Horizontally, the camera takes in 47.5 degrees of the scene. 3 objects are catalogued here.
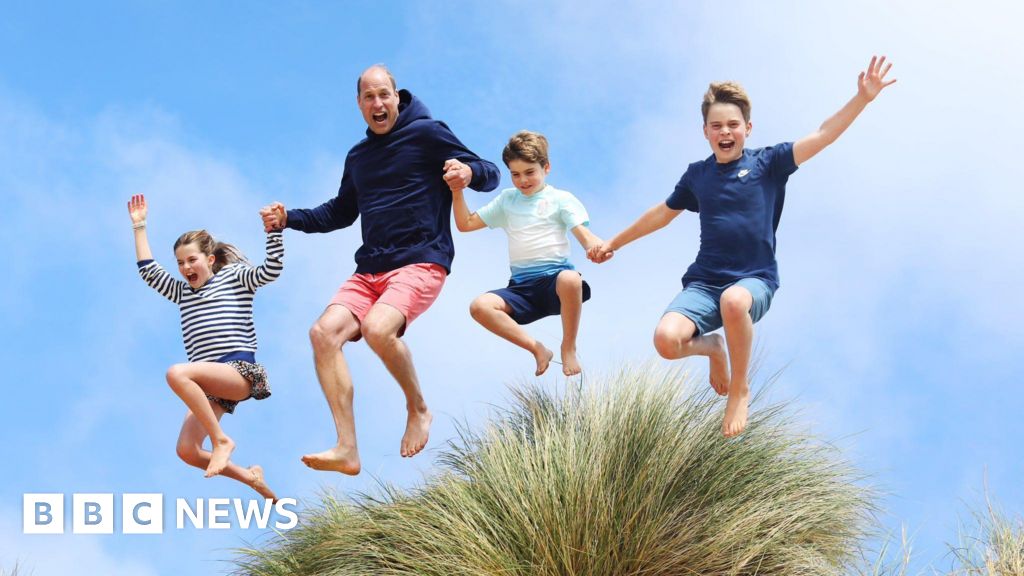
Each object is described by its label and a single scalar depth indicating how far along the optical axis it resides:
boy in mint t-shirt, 7.41
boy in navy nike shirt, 6.42
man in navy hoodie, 7.09
